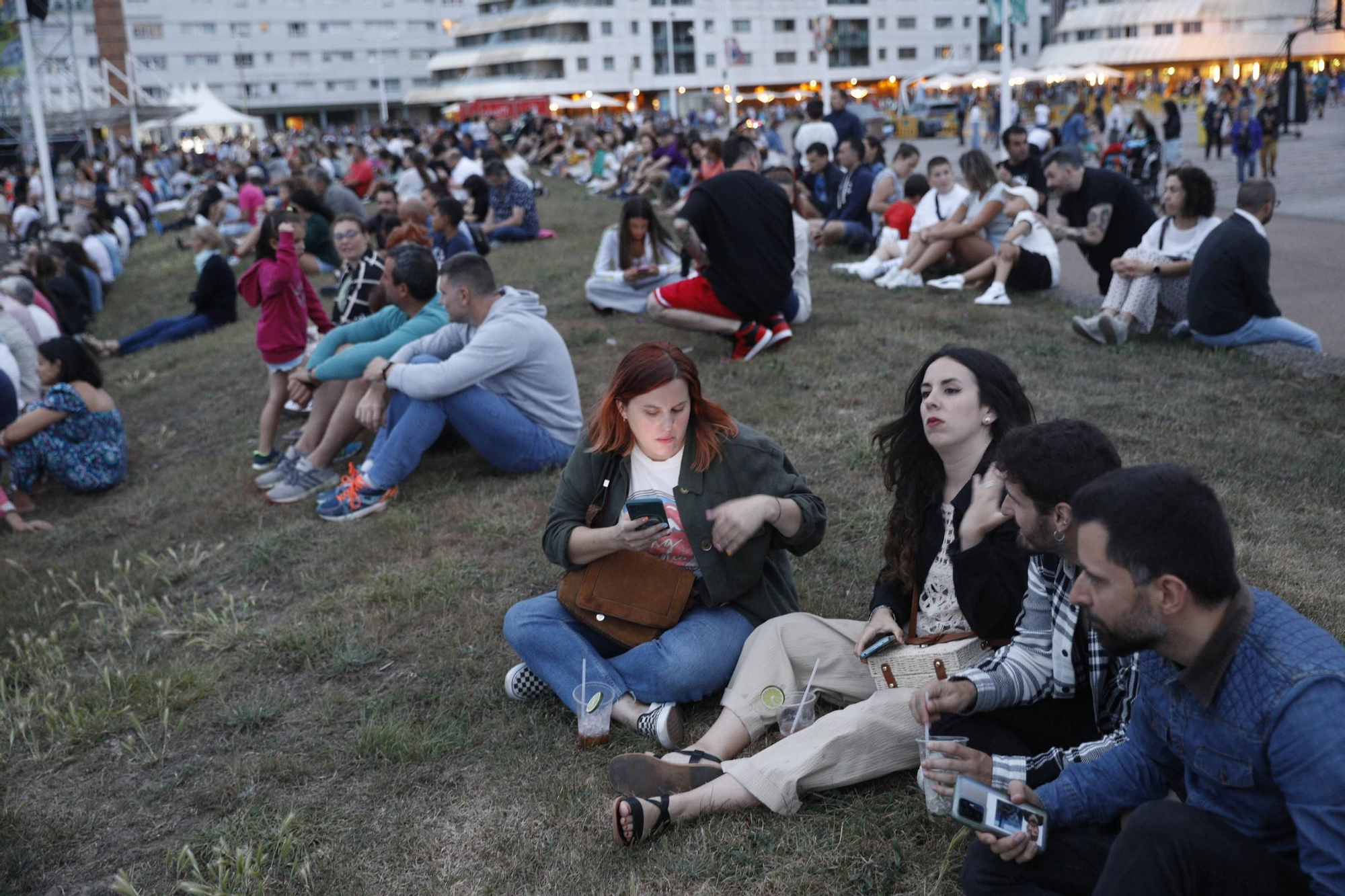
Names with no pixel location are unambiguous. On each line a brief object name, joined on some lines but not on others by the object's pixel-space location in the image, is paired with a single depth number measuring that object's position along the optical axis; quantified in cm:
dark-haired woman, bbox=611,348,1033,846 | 305
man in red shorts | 827
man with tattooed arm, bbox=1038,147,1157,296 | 904
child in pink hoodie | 775
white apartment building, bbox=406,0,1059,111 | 9325
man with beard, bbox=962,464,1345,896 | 199
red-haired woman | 369
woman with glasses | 779
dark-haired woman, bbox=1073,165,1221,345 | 773
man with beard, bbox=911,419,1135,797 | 264
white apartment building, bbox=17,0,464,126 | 9719
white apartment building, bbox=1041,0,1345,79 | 7806
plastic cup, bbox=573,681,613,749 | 375
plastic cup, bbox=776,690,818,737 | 356
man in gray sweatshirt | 598
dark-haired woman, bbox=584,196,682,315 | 1009
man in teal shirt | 671
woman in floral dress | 781
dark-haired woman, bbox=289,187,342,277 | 1271
